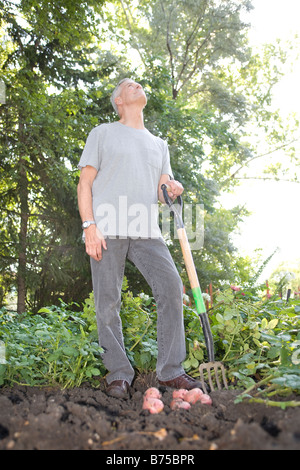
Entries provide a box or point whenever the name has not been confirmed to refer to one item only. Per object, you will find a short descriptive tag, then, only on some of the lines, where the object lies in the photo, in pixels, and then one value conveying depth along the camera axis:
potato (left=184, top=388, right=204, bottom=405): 2.12
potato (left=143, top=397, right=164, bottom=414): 1.99
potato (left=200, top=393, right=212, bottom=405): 2.06
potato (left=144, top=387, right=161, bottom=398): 2.17
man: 2.62
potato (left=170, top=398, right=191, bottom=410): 2.02
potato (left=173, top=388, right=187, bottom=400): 2.19
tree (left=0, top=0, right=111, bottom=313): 6.70
